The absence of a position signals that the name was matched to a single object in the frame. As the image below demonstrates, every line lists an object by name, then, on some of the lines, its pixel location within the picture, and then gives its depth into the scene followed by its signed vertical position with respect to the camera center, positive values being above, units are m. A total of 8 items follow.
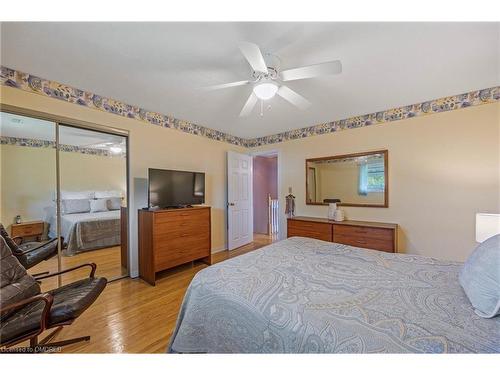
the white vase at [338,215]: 3.20 -0.45
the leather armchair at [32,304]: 1.23 -0.81
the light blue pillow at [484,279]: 0.86 -0.44
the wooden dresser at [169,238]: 2.64 -0.71
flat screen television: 2.80 +0.00
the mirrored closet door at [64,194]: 2.15 -0.07
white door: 4.12 -0.26
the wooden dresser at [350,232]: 2.66 -0.66
